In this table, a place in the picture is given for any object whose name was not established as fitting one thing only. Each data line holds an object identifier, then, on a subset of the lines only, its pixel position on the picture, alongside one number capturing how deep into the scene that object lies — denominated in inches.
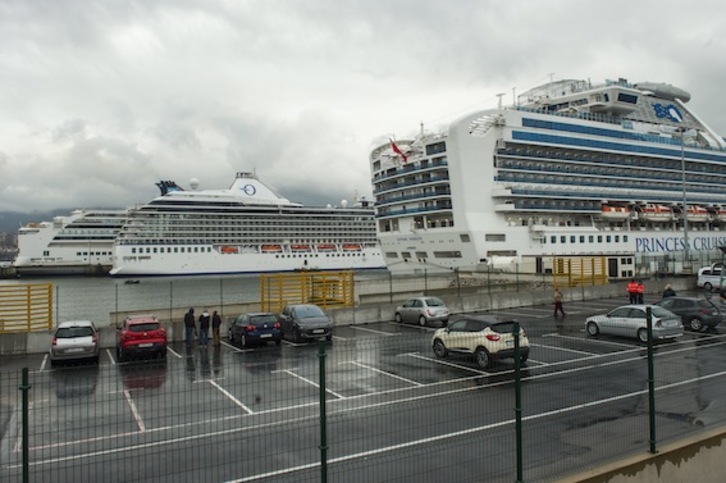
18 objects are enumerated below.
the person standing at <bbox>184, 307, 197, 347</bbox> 831.7
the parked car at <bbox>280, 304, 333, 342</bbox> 847.1
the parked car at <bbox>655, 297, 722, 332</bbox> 823.7
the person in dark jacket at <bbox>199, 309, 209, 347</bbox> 836.6
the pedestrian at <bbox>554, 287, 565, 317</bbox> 1062.4
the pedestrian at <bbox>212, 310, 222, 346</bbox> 862.5
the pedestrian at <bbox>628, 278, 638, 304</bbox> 1103.0
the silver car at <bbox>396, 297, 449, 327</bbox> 1005.2
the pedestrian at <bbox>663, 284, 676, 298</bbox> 1072.2
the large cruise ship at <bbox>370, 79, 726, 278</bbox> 2375.7
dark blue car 818.8
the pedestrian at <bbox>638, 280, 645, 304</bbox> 1106.9
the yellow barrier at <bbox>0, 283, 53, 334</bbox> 861.2
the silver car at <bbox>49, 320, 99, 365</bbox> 692.1
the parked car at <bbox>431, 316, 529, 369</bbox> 579.5
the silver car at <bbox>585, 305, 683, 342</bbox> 713.6
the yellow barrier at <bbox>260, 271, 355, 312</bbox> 1097.4
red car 725.3
